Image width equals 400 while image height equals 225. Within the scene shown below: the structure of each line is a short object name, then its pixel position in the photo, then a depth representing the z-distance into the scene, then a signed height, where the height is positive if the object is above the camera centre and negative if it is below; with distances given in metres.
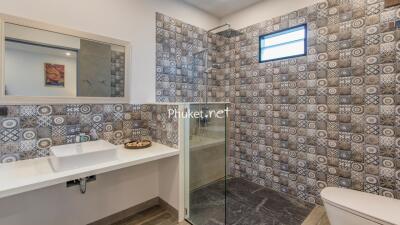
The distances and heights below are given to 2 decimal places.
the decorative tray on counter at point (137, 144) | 1.94 -0.37
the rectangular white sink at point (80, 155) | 1.35 -0.36
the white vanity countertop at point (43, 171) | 1.14 -0.44
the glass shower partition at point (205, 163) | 2.00 -0.61
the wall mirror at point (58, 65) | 1.51 +0.39
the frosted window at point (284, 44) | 2.35 +0.86
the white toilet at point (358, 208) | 1.36 -0.75
